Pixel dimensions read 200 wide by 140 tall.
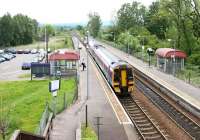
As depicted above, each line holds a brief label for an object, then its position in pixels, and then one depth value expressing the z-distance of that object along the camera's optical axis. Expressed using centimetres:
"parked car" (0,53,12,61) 8823
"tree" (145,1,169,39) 11070
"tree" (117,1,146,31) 11688
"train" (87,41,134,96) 3766
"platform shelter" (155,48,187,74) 4984
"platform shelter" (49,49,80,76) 5234
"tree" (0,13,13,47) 11906
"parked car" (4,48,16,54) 10751
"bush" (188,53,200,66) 6064
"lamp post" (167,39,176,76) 4878
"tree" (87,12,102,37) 15062
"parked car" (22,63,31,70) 6794
